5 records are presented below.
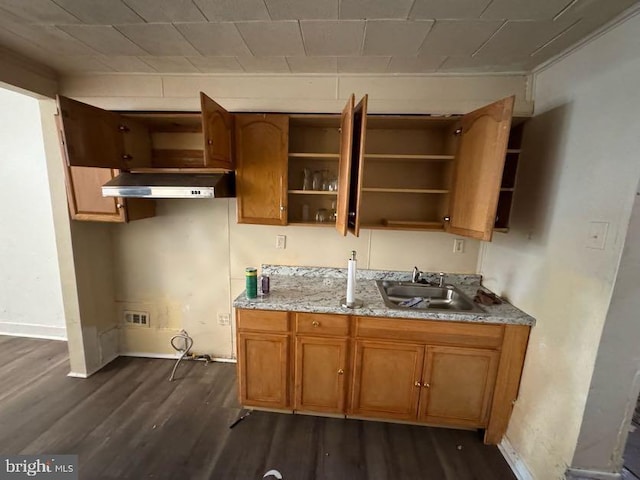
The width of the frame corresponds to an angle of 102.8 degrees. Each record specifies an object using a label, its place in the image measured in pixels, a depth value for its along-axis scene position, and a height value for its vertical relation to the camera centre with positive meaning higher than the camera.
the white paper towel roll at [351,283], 1.60 -0.54
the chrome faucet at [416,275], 2.03 -0.60
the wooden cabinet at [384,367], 1.57 -1.08
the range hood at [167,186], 1.61 +0.02
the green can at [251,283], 1.72 -0.60
